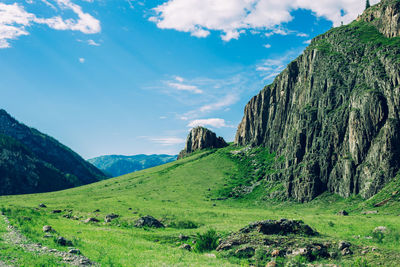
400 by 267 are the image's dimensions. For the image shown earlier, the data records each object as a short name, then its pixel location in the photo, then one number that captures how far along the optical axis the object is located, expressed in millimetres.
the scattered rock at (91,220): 51578
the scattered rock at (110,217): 53109
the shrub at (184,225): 49194
